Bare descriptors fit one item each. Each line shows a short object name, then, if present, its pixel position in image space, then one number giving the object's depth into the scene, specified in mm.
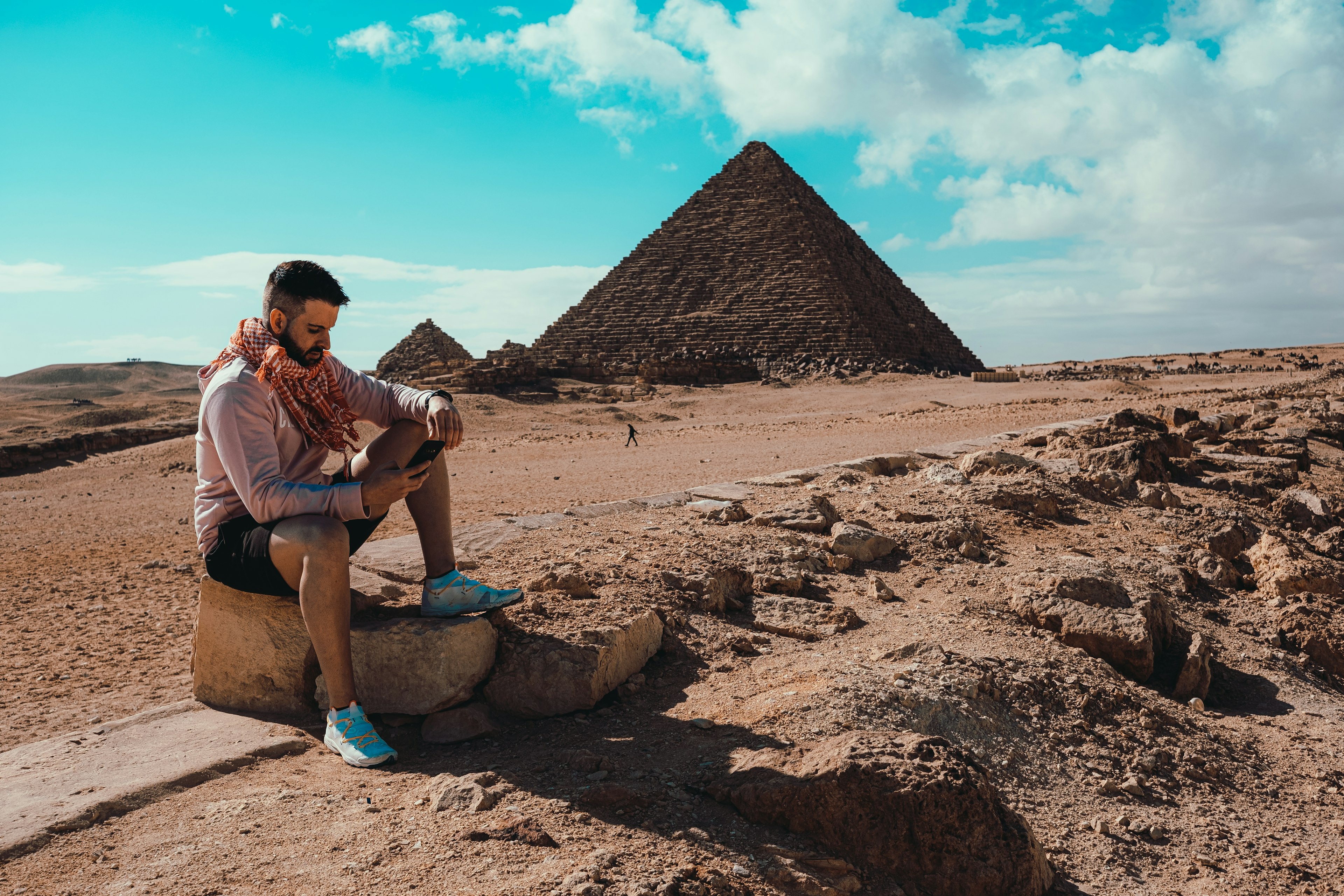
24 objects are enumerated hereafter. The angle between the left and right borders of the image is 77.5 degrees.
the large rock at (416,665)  2570
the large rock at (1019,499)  5066
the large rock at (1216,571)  4367
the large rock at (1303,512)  5941
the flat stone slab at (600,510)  4809
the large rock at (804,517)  4508
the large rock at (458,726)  2504
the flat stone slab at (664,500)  5191
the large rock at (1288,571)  4266
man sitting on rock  2377
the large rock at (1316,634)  3736
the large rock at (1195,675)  3119
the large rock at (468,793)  1965
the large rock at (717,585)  3332
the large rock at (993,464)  5961
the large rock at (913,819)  1864
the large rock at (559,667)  2562
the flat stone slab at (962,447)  7582
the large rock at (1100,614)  3148
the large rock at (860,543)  4148
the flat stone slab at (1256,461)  7219
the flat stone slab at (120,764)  2012
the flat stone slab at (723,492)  5359
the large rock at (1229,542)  4801
